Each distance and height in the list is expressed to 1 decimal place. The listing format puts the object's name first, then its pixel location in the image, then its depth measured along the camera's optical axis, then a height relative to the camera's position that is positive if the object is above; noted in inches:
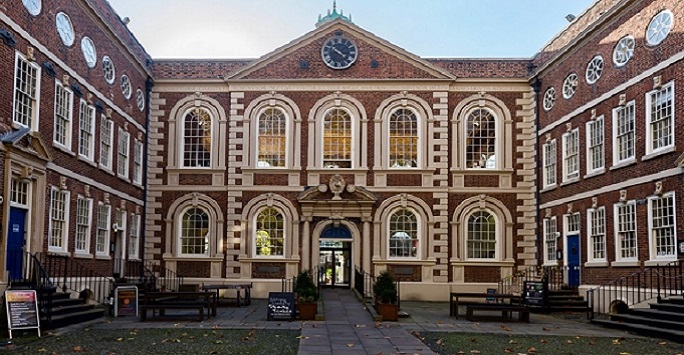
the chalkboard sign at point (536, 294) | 842.2 -48.4
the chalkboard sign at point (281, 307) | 705.6 -54.1
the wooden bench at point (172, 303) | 682.2 -51.0
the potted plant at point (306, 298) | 711.1 -46.4
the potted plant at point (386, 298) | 722.8 -46.9
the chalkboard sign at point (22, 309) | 558.6 -47.0
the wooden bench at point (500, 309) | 711.7 -54.5
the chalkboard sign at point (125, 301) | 735.1 -52.3
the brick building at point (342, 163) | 1045.8 +117.7
